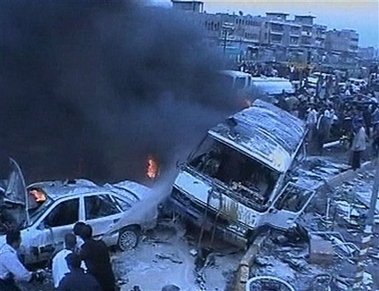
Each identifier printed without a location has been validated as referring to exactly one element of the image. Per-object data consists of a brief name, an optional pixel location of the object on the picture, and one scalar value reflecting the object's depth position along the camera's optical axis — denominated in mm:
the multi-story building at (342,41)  117188
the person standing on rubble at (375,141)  16483
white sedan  8383
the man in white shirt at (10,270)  6422
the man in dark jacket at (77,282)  4847
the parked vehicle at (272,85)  26531
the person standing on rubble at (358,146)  14336
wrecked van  9469
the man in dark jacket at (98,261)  5816
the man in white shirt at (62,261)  5730
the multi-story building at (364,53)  107500
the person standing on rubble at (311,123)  16162
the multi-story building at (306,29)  111750
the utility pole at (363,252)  8013
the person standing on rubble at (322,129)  16438
